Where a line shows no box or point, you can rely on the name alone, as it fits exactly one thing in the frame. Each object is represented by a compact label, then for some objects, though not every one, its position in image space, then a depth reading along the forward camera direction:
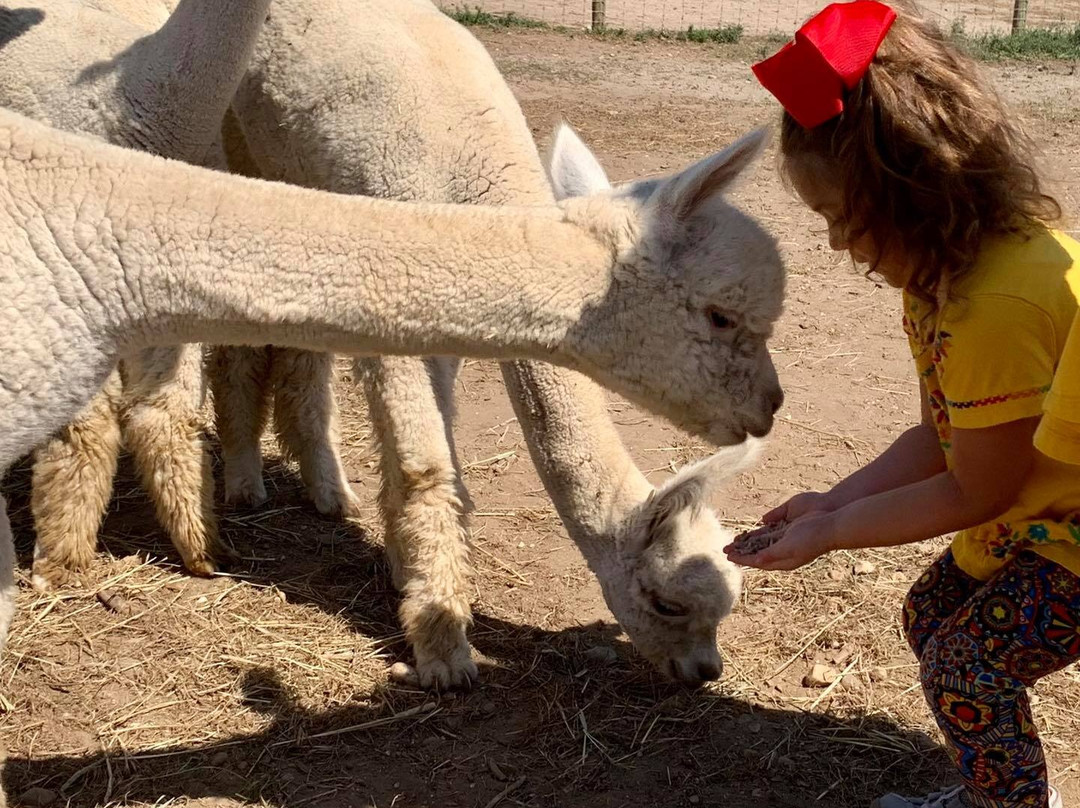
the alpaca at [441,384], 3.53
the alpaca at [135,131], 3.79
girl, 2.30
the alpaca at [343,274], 2.42
